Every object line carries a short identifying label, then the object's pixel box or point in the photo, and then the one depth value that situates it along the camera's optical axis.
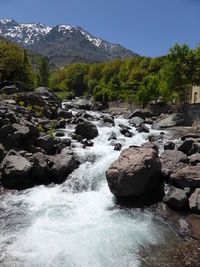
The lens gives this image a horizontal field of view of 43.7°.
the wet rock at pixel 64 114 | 33.44
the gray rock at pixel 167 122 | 35.19
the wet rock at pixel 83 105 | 55.62
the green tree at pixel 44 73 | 89.44
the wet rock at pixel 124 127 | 29.45
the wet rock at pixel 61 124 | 27.69
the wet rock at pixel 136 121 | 34.33
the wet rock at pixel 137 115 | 41.04
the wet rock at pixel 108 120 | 33.67
